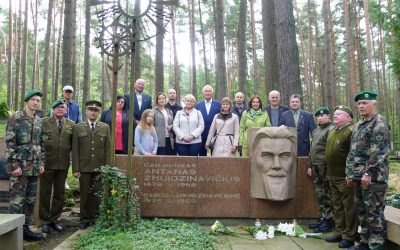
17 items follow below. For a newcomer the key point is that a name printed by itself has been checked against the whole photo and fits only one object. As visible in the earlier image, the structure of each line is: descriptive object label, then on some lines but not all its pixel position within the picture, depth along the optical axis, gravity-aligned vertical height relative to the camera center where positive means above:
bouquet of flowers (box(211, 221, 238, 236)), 5.89 -1.18
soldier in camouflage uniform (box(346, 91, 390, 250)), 4.66 -0.27
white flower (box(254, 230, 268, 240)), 5.69 -1.23
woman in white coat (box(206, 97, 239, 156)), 6.86 +0.30
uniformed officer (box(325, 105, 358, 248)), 5.34 -0.46
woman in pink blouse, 7.04 +0.47
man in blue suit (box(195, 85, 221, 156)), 7.31 +0.73
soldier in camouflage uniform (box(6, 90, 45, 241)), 5.52 -0.05
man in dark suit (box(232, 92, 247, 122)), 7.43 +0.81
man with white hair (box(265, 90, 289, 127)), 7.20 +0.70
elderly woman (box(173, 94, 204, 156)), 6.88 +0.40
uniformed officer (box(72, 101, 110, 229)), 6.24 -0.08
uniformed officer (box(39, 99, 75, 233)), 6.18 -0.17
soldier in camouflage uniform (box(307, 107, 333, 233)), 6.07 -0.33
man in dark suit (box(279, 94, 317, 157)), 6.94 +0.40
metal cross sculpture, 5.39 +1.56
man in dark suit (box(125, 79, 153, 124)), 7.50 +0.94
